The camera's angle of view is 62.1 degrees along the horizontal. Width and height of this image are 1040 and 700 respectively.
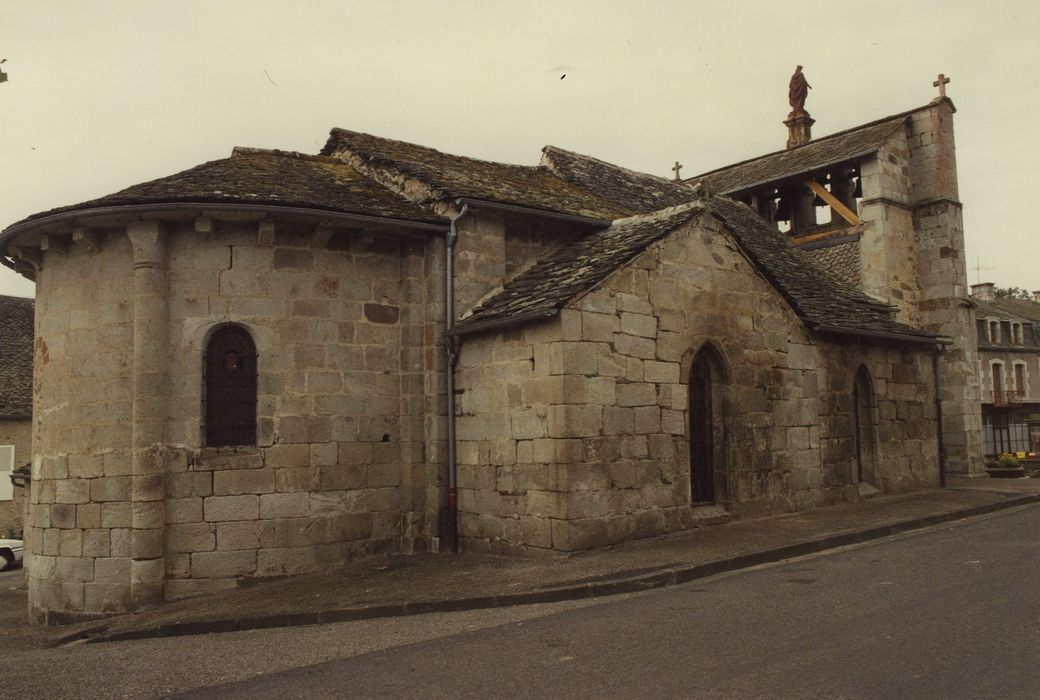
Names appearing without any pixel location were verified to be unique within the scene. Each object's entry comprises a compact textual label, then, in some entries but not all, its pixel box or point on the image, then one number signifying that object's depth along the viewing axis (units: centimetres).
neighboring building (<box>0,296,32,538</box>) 2592
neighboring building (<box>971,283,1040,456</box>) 4097
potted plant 2172
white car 2167
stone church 1023
